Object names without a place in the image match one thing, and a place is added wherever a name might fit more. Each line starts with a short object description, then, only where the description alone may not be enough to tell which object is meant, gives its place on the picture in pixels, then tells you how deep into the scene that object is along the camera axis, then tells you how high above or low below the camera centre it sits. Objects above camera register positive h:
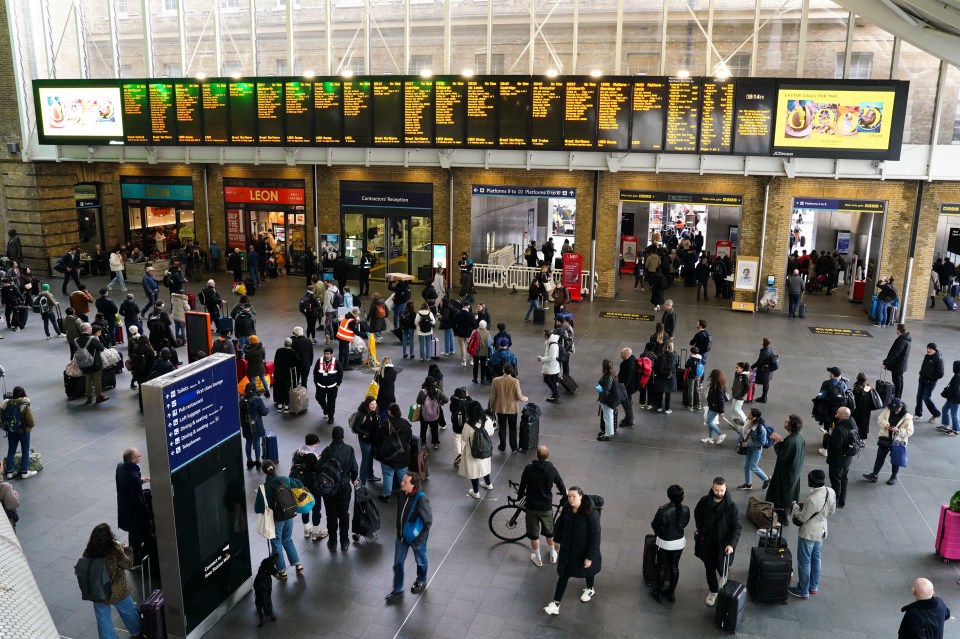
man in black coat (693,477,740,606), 8.09 -3.36
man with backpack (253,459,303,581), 8.23 -3.21
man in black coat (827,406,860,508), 10.03 -3.11
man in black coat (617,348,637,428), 13.30 -3.02
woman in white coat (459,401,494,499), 10.23 -3.25
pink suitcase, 9.09 -3.79
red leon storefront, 27.06 -0.72
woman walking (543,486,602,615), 7.82 -3.38
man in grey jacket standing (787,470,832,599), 8.29 -3.44
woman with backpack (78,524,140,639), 7.11 -3.49
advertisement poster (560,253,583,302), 23.50 -2.22
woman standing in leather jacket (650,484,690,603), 8.19 -3.48
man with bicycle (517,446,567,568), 8.79 -3.33
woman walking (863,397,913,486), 10.83 -3.13
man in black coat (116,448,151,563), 8.54 -3.29
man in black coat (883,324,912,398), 14.12 -2.71
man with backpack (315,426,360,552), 8.86 -3.25
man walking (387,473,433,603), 8.04 -3.34
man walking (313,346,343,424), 12.86 -3.00
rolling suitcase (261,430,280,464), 11.09 -3.56
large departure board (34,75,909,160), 19.67 +2.30
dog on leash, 7.83 -3.94
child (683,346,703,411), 14.28 -3.27
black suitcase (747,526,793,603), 8.29 -3.90
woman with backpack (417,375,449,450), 11.86 -3.06
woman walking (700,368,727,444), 12.35 -3.04
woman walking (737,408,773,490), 10.59 -3.23
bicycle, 9.56 -3.97
